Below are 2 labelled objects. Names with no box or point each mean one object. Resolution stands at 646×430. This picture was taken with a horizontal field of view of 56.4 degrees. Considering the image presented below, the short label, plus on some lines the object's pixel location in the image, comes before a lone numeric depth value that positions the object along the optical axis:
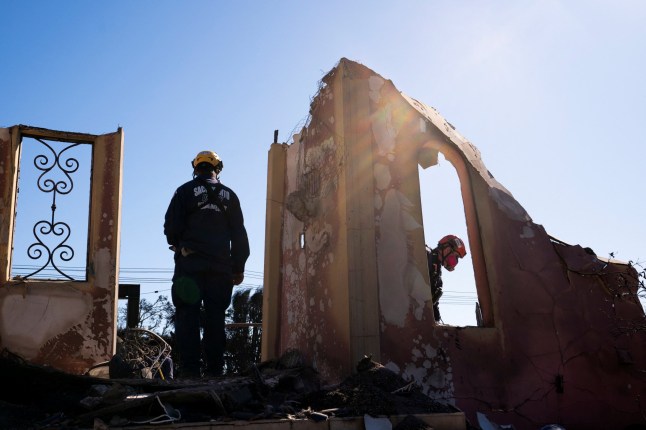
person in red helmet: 7.88
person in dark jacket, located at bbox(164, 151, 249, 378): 5.13
